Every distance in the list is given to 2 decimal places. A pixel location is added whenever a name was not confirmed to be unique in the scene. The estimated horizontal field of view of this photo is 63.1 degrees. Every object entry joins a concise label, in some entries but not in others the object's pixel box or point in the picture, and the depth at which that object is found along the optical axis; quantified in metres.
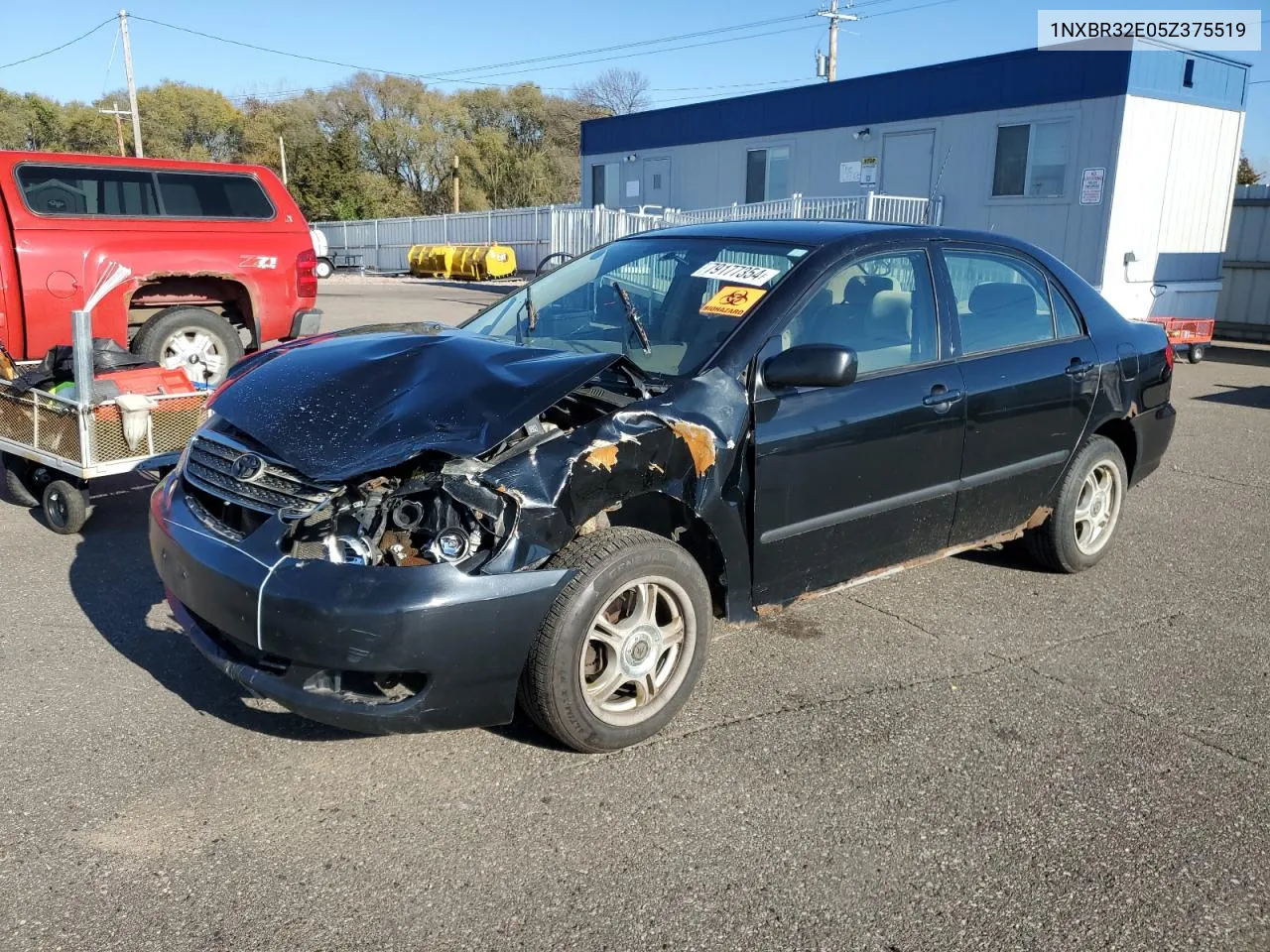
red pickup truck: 7.57
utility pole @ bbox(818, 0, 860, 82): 40.22
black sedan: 3.01
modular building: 16.61
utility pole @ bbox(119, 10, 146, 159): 42.65
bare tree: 67.94
